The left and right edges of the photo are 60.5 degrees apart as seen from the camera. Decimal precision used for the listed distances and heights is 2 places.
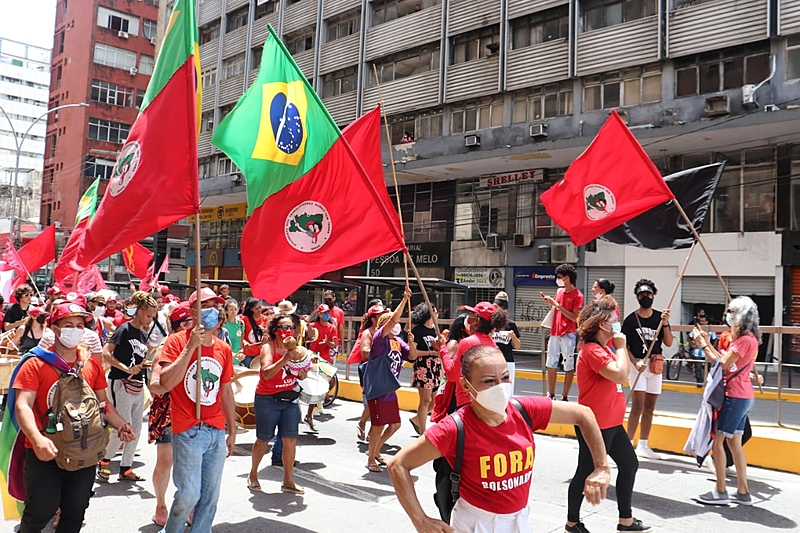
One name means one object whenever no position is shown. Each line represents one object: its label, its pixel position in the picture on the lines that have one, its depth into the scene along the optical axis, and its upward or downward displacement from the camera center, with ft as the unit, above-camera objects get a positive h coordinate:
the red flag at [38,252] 45.42 +1.55
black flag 26.08 +3.19
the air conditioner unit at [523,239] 81.41 +6.30
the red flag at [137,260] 53.98 +1.50
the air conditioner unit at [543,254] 79.61 +4.51
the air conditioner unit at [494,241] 84.48 +6.18
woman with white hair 20.22 -2.80
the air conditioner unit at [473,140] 82.99 +18.19
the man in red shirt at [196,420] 14.66 -3.07
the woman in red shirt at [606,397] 16.31 -2.51
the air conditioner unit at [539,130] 76.13 +18.10
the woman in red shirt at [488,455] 9.79 -2.37
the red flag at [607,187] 25.22 +4.15
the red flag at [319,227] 19.66 +1.69
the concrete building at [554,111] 63.82 +19.63
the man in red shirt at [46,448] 13.07 -3.23
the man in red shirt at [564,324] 30.40 -1.43
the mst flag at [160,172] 16.52 +2.63
